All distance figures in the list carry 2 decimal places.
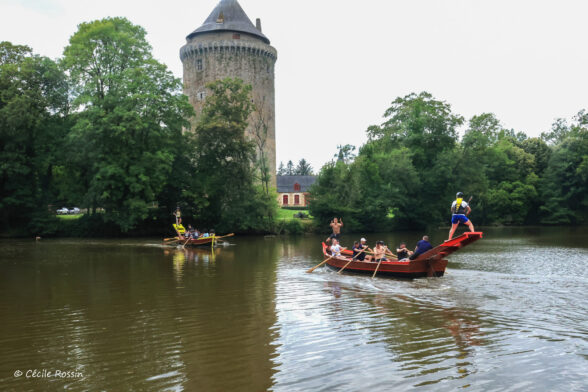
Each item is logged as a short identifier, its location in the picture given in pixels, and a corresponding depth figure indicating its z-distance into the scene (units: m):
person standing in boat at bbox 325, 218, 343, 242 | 22.41
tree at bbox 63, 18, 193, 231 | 29.94
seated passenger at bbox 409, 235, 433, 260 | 14.23
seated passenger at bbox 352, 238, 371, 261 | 16.43
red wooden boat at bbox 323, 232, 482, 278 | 13.33
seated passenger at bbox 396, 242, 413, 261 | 15.95
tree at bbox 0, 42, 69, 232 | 30.67
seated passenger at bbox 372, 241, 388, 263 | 15.76
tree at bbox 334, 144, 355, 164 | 42.41
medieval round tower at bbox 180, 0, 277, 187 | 46.22
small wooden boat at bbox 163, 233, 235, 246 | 26.03
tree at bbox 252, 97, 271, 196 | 38.19
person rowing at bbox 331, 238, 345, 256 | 17.58
